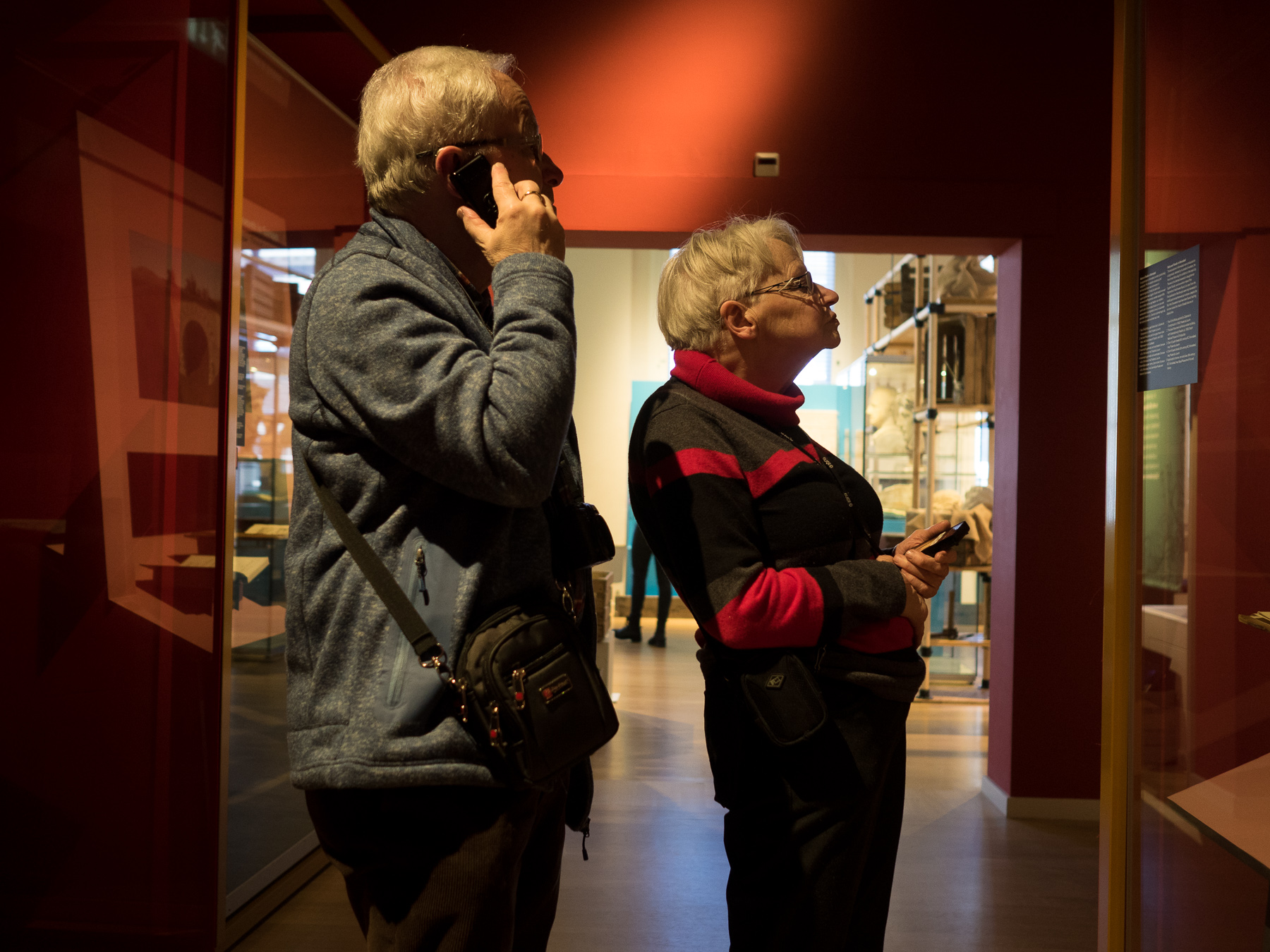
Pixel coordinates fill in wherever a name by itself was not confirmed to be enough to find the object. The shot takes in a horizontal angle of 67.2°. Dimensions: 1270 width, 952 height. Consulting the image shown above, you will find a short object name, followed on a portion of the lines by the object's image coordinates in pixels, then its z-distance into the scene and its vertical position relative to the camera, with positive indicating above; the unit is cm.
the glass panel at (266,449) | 269 +10
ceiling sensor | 405 +139
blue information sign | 168 +32
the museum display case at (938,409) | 641 +67
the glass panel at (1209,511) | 158 -2
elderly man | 98 -2
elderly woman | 151 -18
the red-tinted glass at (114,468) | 179 +2
